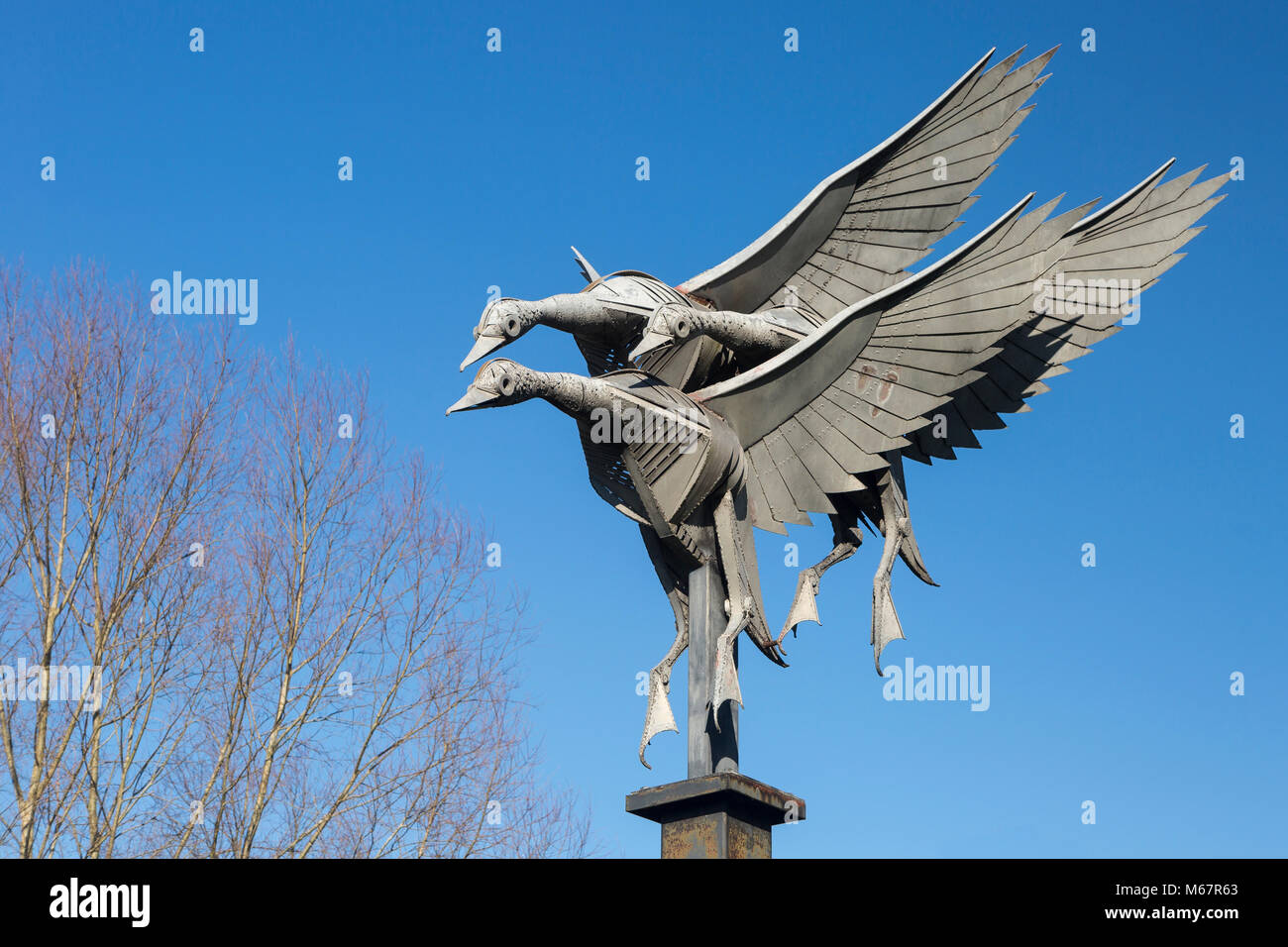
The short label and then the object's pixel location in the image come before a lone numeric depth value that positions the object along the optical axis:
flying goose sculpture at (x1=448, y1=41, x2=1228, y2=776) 9.65
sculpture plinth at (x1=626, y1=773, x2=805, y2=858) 8.86
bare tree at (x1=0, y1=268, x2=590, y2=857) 12.46
